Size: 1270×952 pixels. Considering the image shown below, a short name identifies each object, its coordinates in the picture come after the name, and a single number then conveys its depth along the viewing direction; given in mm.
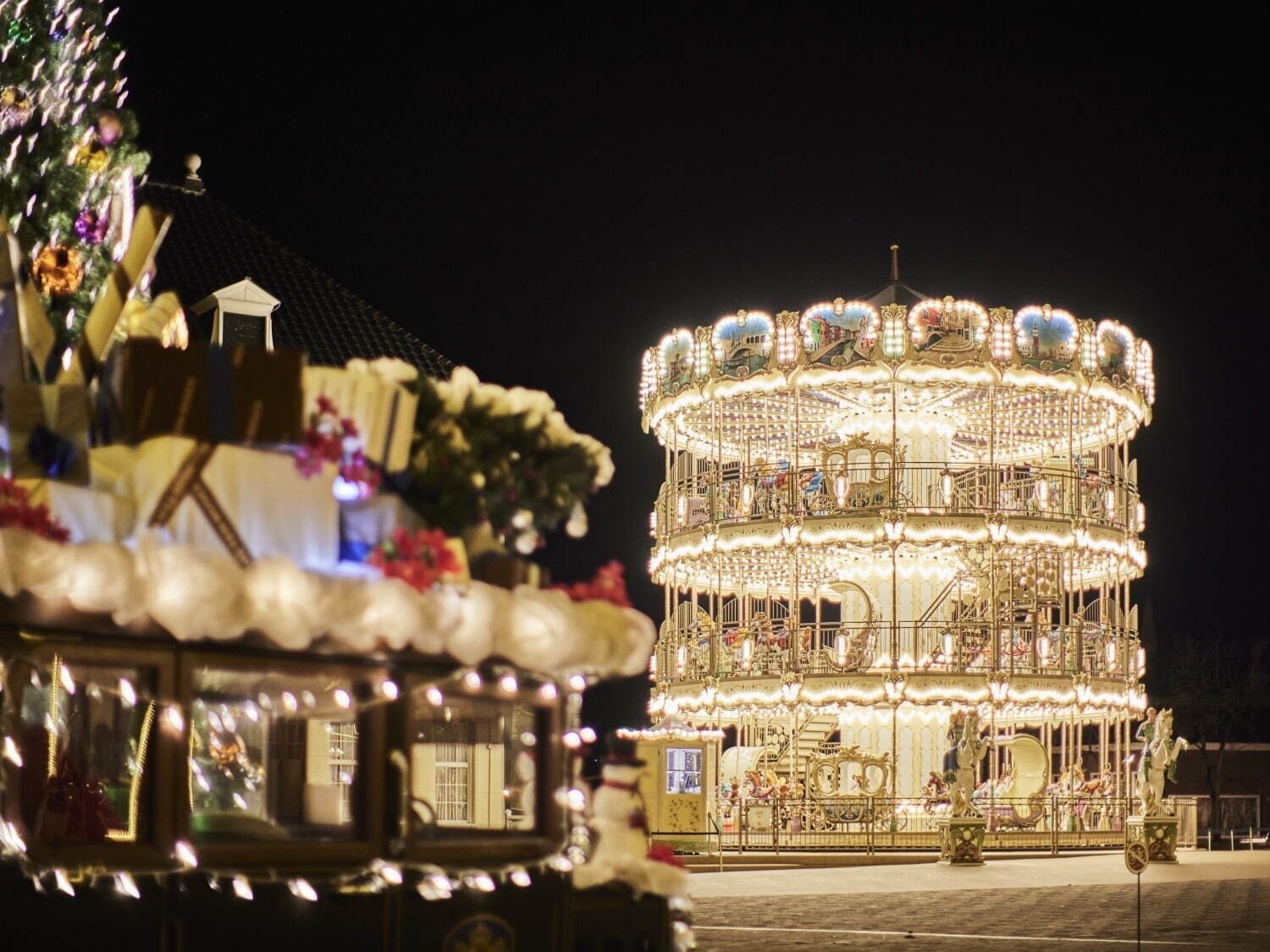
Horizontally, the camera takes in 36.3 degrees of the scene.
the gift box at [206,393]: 7707
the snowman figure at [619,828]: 8852
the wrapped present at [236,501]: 7715
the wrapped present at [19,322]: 8414
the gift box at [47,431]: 7754
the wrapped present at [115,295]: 8656
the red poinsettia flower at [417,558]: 8062
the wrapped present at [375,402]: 8102
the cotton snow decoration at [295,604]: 7270
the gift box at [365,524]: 8164
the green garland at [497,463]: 8648
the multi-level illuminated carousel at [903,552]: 41031
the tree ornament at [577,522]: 9320
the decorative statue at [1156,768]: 33219
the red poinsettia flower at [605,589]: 8938
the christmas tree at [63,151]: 11742
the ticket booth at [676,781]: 35250
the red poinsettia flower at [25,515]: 7316
